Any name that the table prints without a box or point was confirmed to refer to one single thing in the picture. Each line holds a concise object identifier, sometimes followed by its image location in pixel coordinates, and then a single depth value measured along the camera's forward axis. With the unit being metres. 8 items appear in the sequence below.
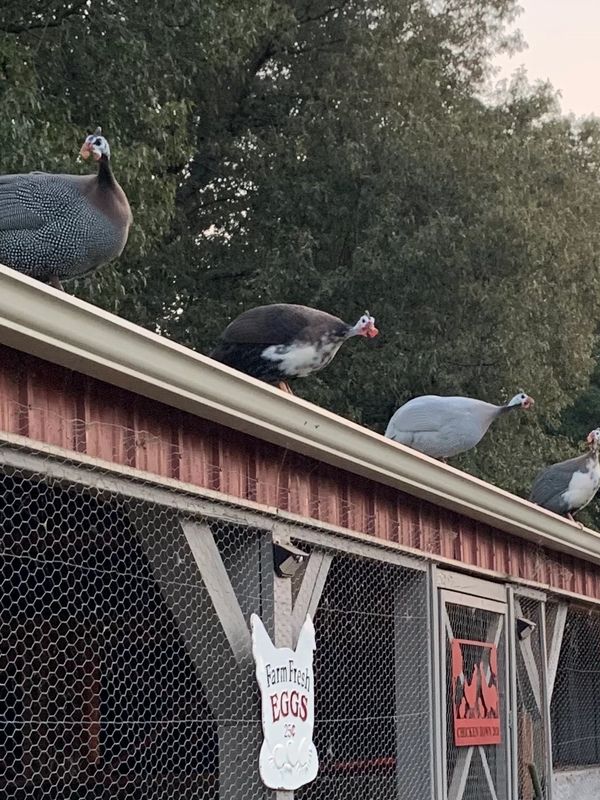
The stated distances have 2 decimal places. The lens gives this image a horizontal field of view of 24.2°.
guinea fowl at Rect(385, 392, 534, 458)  9.48
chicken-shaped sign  5.53
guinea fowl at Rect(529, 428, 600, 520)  11.47
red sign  7.72
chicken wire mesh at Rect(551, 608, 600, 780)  11.72
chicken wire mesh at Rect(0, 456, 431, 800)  5.34
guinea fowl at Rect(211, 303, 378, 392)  7.10
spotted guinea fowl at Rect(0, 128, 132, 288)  5.20
